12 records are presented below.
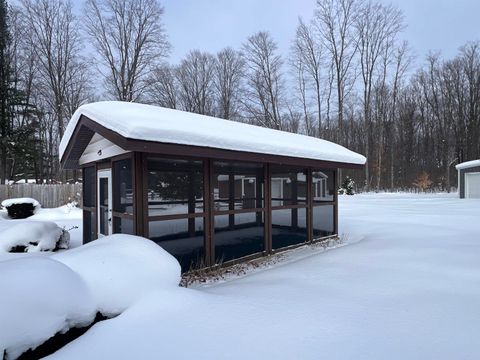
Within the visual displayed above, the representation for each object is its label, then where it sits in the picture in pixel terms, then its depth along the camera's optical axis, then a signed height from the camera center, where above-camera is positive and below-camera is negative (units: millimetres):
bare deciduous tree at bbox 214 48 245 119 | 34219 +10734
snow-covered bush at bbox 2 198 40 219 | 14805 -865
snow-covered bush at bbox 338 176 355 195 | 26078 -423
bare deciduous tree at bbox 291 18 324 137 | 33594 +12537
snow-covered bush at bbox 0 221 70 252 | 6984 -1069
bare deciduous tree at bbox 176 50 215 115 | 34781 +10338
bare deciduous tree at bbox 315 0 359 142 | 32156 +13537
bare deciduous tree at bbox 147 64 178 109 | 29692 +9219
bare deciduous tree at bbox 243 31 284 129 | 32969 +9941
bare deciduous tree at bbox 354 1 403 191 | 32688 +14594
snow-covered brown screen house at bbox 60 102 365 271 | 5254 +67
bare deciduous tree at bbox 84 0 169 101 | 27875 +11865
